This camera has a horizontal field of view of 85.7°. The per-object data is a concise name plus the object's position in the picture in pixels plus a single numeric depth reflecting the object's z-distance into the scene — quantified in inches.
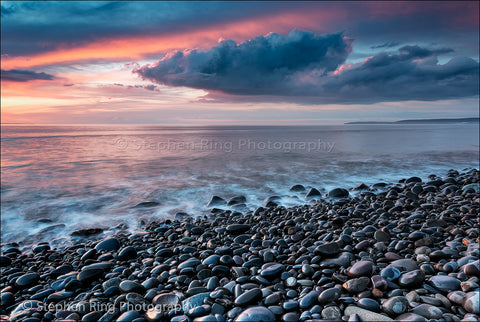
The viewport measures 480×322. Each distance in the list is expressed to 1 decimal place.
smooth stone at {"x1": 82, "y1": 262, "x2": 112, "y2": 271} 151.9
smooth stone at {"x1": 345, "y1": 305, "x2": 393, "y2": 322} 94.4
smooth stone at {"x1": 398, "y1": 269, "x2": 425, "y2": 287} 111.6
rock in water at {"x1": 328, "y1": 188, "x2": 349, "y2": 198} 339.3
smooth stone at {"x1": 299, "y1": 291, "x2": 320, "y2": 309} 107.7
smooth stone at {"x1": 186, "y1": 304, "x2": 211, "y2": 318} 107.5
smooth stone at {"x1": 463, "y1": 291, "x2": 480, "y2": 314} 94.1
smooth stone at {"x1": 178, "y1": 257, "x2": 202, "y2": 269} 150.5
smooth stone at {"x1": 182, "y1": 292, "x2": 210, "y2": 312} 112.9
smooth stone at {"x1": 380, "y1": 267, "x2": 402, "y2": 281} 118.1
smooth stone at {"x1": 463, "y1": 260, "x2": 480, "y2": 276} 114.0
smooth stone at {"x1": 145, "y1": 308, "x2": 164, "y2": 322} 106.5
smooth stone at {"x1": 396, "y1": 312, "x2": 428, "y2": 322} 90.0
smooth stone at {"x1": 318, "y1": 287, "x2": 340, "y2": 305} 108.3
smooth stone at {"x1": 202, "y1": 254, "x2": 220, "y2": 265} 153.9
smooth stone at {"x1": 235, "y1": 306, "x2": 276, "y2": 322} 99.0
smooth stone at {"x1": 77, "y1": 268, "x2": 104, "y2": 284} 143.9
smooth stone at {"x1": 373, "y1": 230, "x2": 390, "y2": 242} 166.6
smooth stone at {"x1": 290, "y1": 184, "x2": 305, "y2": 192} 385.6
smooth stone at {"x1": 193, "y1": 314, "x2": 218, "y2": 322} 100.6
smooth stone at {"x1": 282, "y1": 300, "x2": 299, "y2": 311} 106.7
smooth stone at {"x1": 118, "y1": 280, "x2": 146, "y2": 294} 129.9
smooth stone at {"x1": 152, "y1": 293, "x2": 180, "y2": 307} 115.7
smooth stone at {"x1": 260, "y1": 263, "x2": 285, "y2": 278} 134.1
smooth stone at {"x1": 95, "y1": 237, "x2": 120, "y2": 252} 193.0
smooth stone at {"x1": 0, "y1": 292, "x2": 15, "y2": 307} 130.3
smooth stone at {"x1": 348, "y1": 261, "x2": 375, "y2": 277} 120.7
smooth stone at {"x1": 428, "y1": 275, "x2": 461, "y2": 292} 108.3
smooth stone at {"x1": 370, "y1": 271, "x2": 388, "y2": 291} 110.3
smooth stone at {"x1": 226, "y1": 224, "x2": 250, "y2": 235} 210.4
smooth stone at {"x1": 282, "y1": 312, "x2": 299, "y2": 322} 100.0
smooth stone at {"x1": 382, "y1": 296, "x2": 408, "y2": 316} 97.7
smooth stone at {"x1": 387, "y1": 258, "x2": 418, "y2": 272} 125.0
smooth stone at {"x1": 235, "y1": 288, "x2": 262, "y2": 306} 111.4
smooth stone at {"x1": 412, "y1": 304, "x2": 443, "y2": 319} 93.7
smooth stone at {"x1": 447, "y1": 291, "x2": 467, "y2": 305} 99.4
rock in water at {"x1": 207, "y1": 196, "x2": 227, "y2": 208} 330.3
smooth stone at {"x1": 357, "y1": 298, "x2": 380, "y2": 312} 100.7
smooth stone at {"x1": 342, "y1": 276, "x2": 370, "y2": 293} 111.9
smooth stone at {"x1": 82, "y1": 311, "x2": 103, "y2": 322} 110.3
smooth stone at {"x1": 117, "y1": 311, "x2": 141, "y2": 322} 108.2
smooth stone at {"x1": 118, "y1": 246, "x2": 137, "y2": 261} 174.1
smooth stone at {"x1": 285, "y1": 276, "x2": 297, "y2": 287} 125.3
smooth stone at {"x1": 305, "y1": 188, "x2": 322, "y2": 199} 346.6
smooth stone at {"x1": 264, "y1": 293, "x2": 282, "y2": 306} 110.6
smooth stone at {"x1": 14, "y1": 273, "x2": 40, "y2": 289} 146.8
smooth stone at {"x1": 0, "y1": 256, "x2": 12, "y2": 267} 177.3
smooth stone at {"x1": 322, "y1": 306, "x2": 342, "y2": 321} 99.6
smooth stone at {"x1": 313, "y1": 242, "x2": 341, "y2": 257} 144.9
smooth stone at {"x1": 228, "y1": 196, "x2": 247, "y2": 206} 330.6
